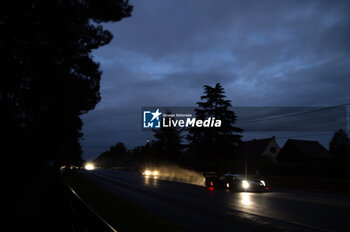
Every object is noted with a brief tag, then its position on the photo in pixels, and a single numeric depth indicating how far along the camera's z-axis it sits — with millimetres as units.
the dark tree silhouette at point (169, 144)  68875
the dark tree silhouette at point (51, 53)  14141
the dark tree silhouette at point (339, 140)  88125
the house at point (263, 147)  63288
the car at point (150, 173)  50812
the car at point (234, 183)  19906
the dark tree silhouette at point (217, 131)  41781
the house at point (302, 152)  49169
